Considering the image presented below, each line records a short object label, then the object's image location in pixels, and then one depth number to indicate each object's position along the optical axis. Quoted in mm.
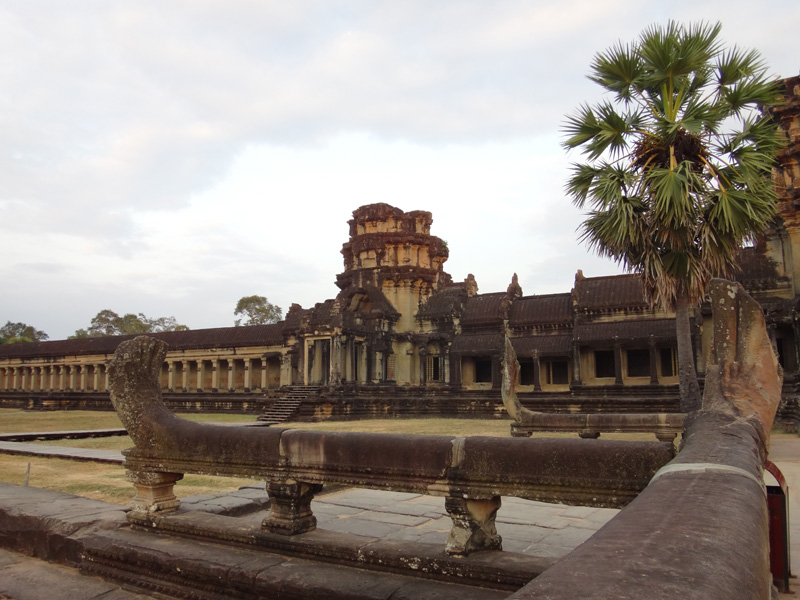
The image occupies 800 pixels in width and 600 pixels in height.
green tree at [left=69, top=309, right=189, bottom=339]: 72688
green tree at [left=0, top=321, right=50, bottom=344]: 87375
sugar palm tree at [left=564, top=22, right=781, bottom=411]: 13078
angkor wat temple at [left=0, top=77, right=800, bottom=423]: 24281
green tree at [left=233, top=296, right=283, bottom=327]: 67062
